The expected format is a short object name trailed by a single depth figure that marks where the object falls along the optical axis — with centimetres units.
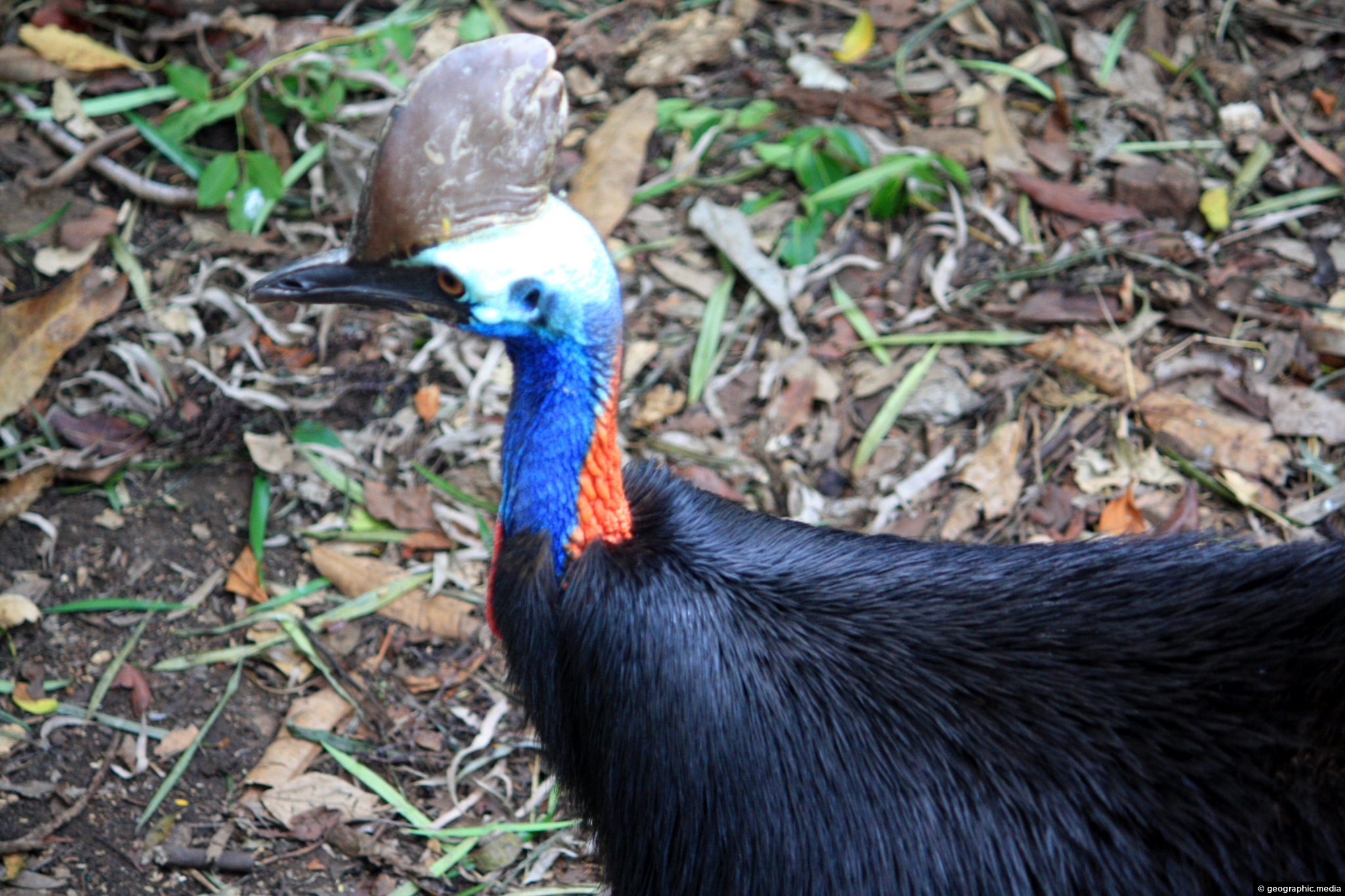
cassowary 321
